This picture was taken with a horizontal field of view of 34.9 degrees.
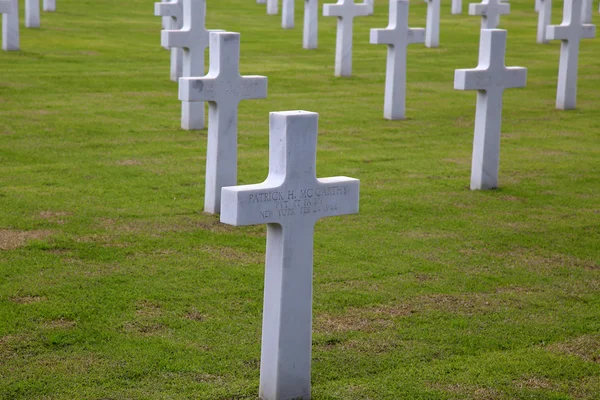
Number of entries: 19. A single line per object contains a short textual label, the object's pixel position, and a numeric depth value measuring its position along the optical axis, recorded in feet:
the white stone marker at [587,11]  83.76
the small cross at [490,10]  61.11
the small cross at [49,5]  80.64
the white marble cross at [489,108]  32.17
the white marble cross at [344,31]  56.08
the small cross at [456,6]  93.86
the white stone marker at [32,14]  69.10
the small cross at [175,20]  48.83
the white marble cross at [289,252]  15.85
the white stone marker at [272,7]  86.63
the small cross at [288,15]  77.82
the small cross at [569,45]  48.47
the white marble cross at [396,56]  45.70
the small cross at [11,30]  57.47
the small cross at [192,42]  39.24
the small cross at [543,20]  75.60
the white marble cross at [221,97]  28.09
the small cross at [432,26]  71.41
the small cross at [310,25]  67.05
